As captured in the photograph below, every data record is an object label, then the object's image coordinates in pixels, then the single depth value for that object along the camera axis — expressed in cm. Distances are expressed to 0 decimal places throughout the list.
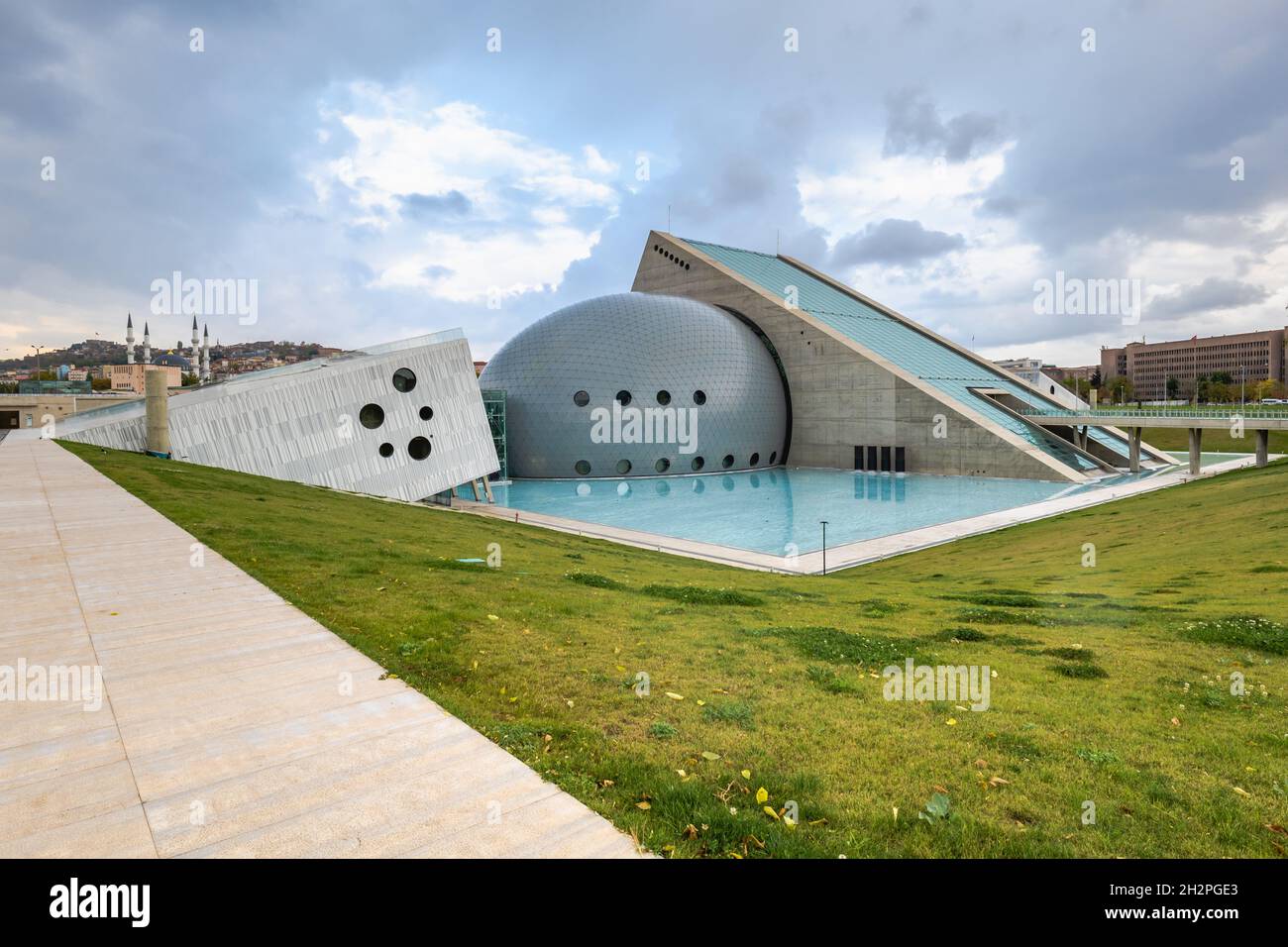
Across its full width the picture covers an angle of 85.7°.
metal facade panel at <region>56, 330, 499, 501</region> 2934
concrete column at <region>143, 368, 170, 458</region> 2766
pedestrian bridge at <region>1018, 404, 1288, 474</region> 4306
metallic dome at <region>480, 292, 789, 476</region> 5647
